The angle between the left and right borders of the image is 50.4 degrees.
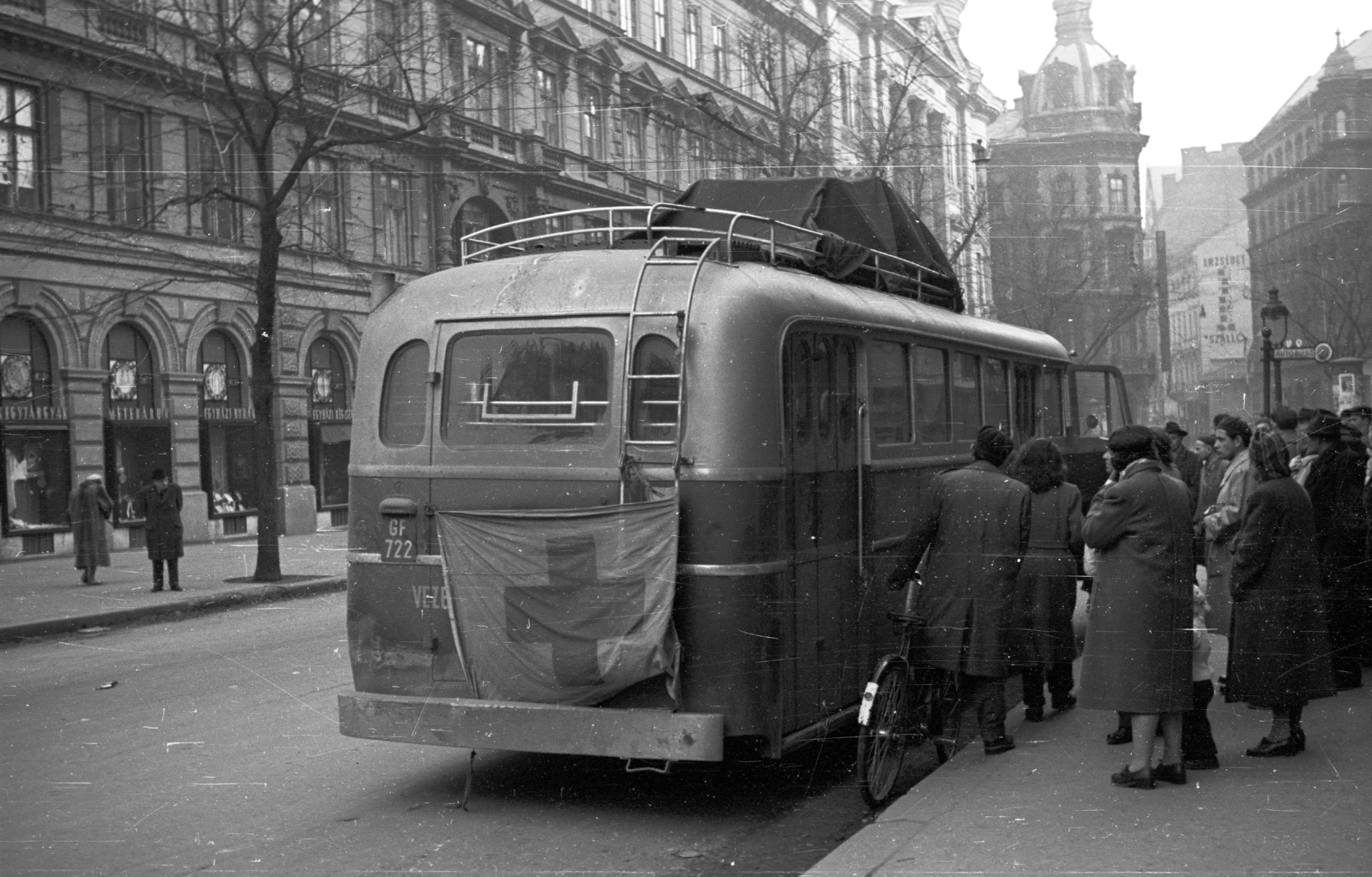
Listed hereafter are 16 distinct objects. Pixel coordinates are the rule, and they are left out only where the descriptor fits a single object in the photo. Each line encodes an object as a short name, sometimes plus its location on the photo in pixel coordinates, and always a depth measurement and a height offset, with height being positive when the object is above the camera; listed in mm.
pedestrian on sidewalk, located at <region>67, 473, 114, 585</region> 20484 -817
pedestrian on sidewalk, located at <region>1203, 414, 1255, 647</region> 9242 -463
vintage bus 6730 -13
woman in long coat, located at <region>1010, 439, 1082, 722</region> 8406 -766
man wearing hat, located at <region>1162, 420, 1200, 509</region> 16094 -239
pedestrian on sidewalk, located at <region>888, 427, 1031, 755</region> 7484 -603
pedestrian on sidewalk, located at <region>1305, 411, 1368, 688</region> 9000 -545
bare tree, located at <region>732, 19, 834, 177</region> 32219 +8784
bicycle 7008 -1381
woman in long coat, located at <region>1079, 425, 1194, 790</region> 6539 -714
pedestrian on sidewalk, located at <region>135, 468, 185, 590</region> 19328 -697
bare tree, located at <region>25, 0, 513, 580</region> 20484 +5696
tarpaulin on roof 10508 +1799
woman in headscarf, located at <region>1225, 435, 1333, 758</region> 7035 -780
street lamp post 18047 +1193
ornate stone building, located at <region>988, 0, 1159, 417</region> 41312 +6625
